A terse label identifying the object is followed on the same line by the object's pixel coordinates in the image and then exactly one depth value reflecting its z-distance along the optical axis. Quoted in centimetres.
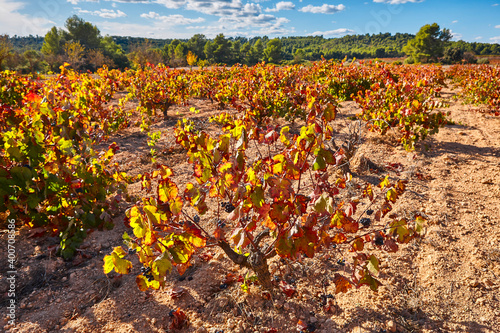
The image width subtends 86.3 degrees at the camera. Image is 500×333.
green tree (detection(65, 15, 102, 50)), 6159
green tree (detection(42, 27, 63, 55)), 5619
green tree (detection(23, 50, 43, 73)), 4094
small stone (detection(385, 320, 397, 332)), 204
